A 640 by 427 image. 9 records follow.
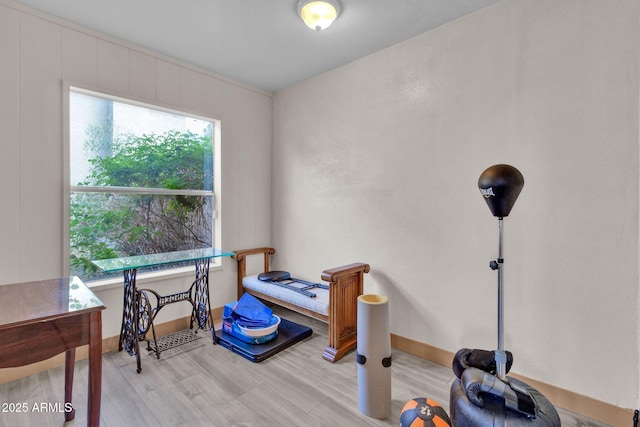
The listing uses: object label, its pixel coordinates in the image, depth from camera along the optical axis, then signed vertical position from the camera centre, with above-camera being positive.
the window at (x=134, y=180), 2.50 +0.27
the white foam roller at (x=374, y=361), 1.80 -0.90
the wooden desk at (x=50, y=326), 1.21 -0.49
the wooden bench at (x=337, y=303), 2.48 -0.83
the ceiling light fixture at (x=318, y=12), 2.04 +1.35
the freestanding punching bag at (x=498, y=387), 1.34 -0.85
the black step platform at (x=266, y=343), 2.46 -1.15
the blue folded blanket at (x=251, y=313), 2.65 -0.92
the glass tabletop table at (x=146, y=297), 2.33 -0.75
